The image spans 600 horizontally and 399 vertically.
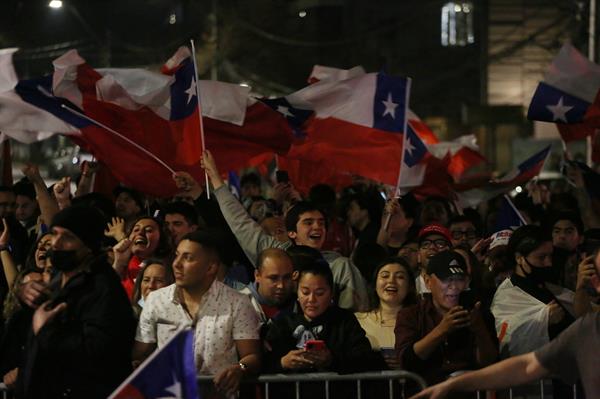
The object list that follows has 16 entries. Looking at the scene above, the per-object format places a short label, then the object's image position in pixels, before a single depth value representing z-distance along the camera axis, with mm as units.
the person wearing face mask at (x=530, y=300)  13350
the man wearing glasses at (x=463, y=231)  17983
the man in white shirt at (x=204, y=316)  11836
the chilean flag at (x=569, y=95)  21261
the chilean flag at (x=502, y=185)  24872
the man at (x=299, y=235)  14895
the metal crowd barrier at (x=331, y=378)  11777
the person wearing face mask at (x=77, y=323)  10714
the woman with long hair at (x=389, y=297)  14146
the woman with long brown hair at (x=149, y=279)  14027
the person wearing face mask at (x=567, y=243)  16926
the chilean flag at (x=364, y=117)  19931
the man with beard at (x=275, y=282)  13469
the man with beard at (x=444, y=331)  12293
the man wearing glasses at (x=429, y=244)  15512
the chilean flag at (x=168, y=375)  9579
